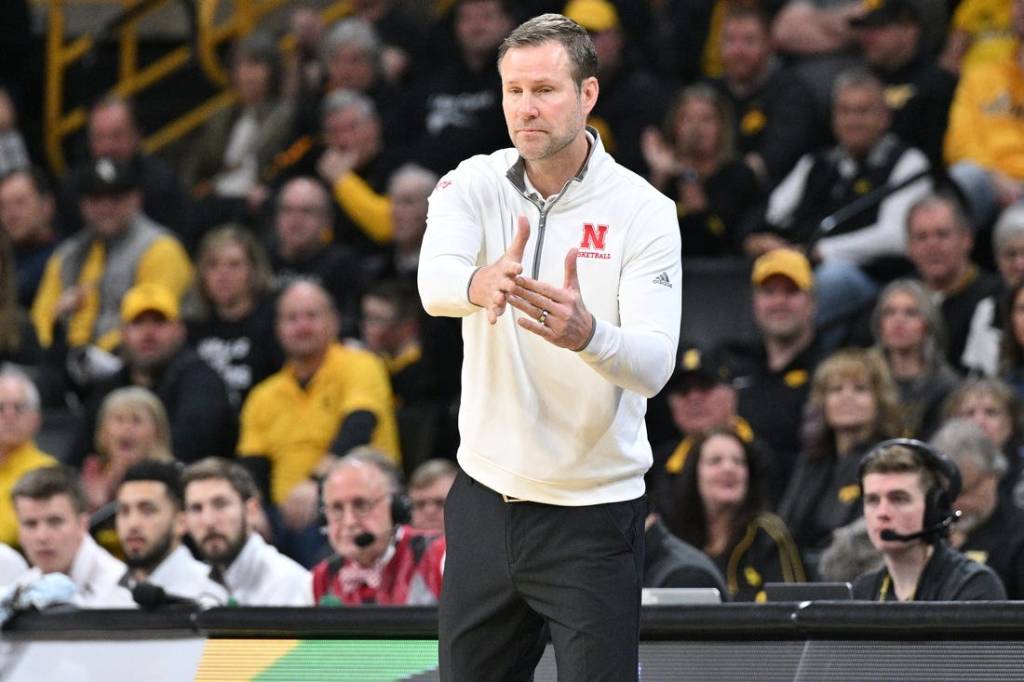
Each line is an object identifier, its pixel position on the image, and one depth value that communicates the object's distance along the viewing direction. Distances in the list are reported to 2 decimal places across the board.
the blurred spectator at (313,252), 21.12
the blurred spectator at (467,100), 22.03
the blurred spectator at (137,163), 23.52
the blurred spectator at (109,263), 21.58
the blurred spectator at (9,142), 24.41
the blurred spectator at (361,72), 23.33
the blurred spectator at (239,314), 20.16
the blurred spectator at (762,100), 20.80
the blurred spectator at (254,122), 24.52
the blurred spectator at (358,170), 21.95
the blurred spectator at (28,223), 22.97
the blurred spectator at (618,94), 21.28
